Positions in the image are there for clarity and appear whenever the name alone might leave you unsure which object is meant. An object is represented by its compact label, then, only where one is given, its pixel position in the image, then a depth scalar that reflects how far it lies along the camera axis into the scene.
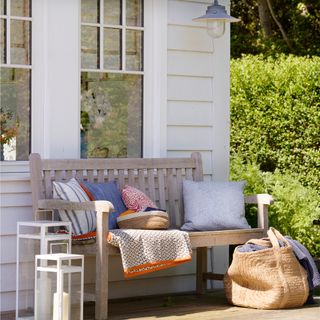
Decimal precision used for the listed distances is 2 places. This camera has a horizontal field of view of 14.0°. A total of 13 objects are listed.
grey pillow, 8.82
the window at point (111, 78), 8.96
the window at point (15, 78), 8.48
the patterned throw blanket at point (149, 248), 7.87
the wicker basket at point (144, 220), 8.27
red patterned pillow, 8.55
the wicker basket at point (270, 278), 8.41
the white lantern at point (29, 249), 7.64
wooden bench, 7.85
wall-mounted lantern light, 9.23
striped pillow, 8.11
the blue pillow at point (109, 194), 8.42
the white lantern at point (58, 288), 7.27
